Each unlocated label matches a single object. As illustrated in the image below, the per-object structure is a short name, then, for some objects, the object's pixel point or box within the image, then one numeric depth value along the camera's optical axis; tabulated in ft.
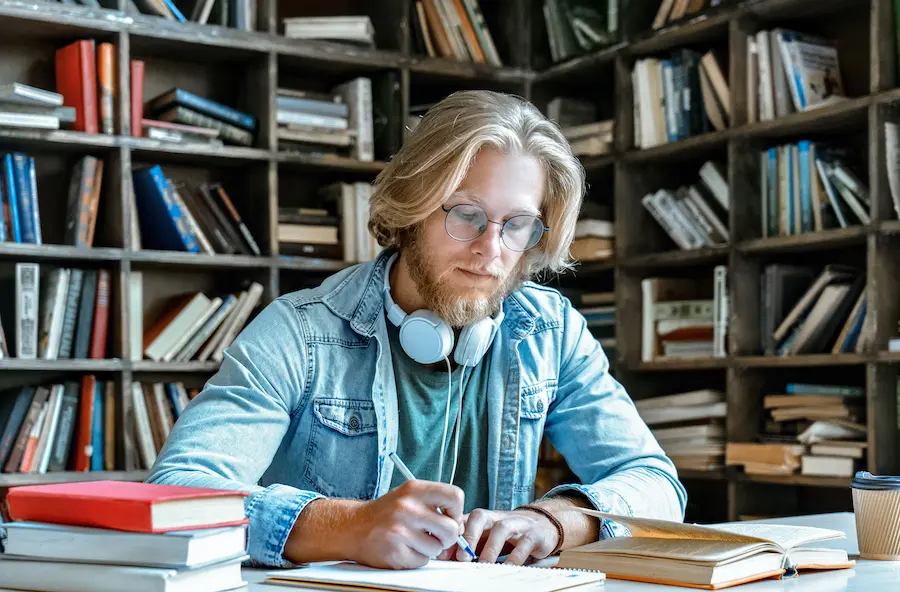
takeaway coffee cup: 4.75
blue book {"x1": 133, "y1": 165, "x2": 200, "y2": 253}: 11.68
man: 5.50
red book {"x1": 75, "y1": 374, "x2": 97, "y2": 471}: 11.23
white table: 3.97
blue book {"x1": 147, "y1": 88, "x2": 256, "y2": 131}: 11.85
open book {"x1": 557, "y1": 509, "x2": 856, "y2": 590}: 4.00
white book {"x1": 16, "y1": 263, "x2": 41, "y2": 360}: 10.98
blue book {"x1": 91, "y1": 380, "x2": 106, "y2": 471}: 11.32
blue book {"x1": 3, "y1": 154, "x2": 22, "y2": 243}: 11.02
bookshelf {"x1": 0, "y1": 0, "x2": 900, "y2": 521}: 10.15
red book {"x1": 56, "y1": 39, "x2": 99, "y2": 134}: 11.33
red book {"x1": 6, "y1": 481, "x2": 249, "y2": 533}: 3.44
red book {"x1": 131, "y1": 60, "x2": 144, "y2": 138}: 11.68
